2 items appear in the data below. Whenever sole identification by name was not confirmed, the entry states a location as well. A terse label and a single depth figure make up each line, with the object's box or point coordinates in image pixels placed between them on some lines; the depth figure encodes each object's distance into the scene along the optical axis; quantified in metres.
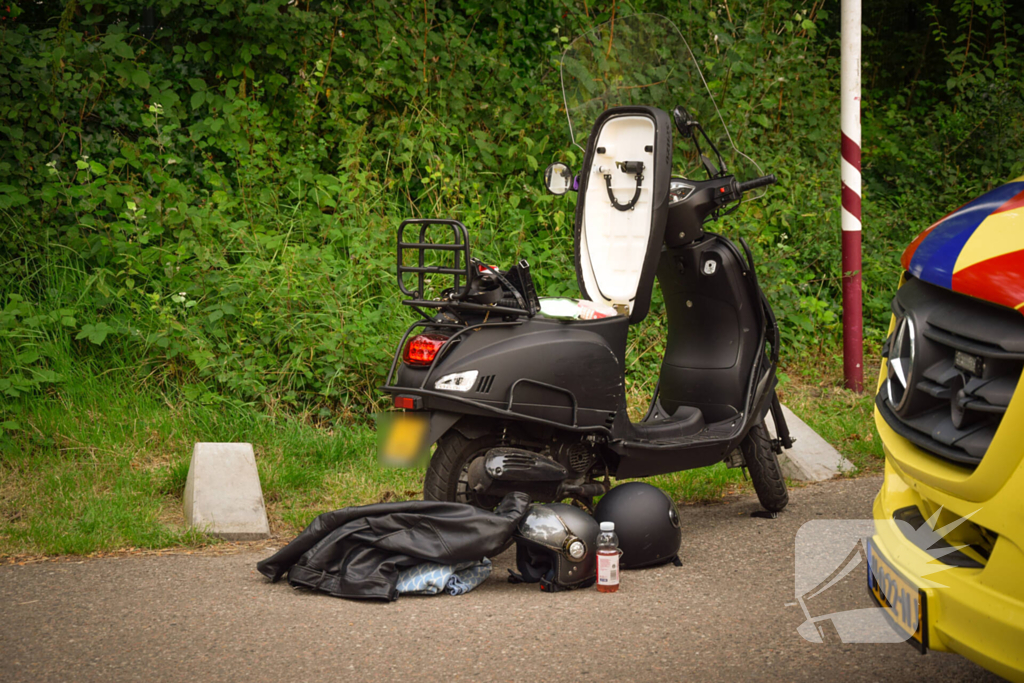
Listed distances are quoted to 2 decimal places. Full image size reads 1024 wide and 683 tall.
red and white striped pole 7.00
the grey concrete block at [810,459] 5.48
